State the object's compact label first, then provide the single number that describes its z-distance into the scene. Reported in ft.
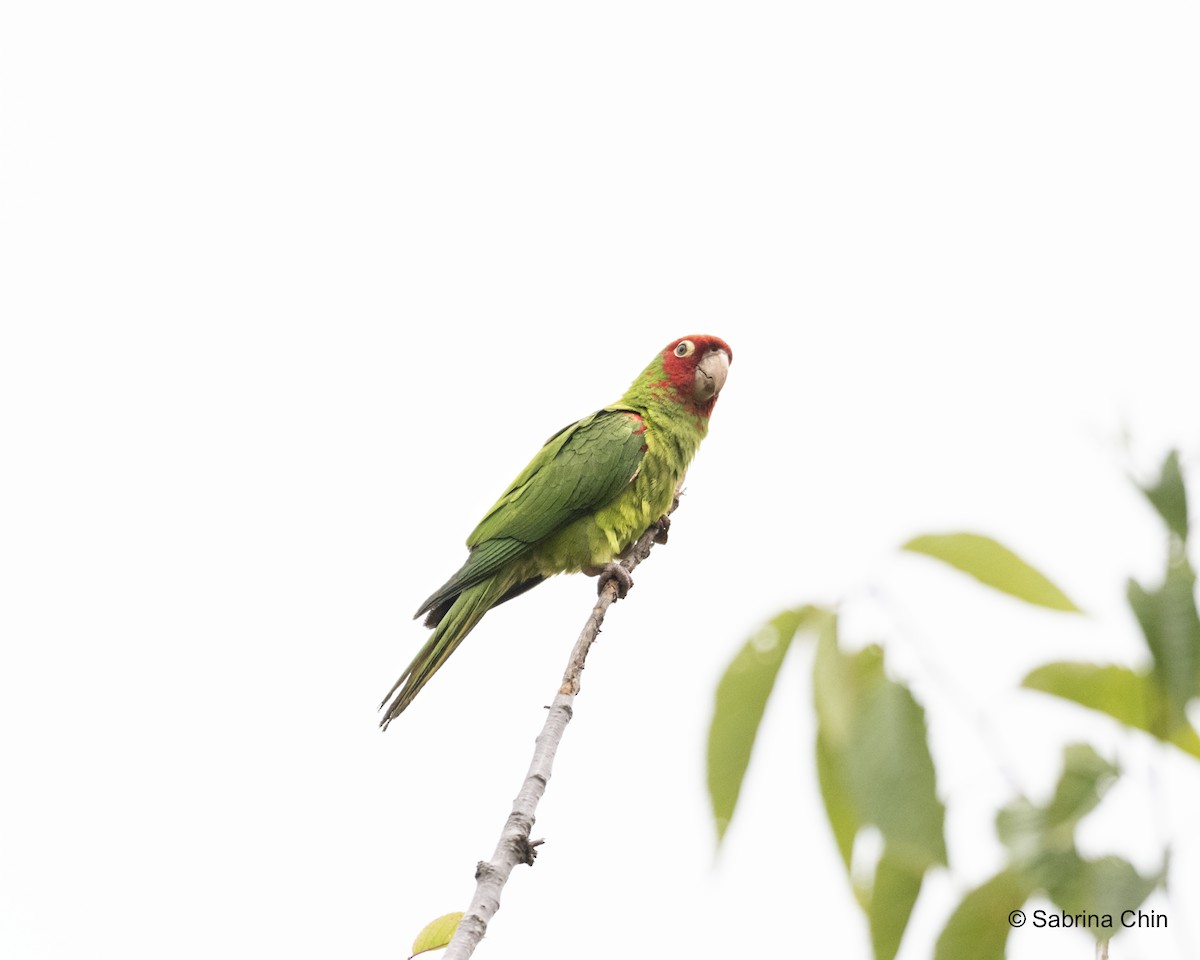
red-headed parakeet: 47.28
